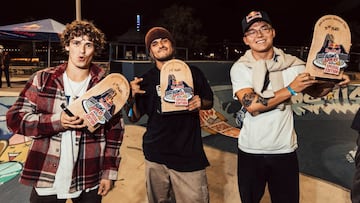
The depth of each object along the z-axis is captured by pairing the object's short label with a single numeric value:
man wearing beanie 2.04
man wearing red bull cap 1.83
